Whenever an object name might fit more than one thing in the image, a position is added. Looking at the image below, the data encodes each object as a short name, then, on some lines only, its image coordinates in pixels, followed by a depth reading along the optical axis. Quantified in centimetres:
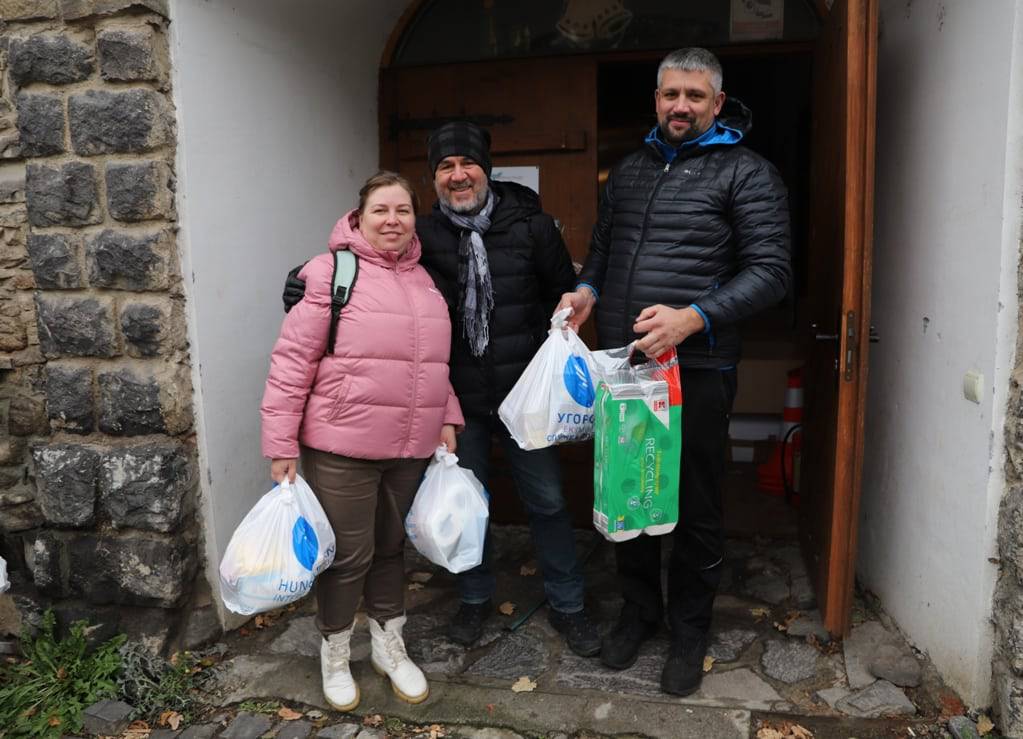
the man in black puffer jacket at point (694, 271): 256
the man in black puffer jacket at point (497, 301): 287
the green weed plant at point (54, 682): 275
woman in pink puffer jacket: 253
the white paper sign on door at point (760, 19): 376
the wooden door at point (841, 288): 261
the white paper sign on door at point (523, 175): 407
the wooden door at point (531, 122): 398
